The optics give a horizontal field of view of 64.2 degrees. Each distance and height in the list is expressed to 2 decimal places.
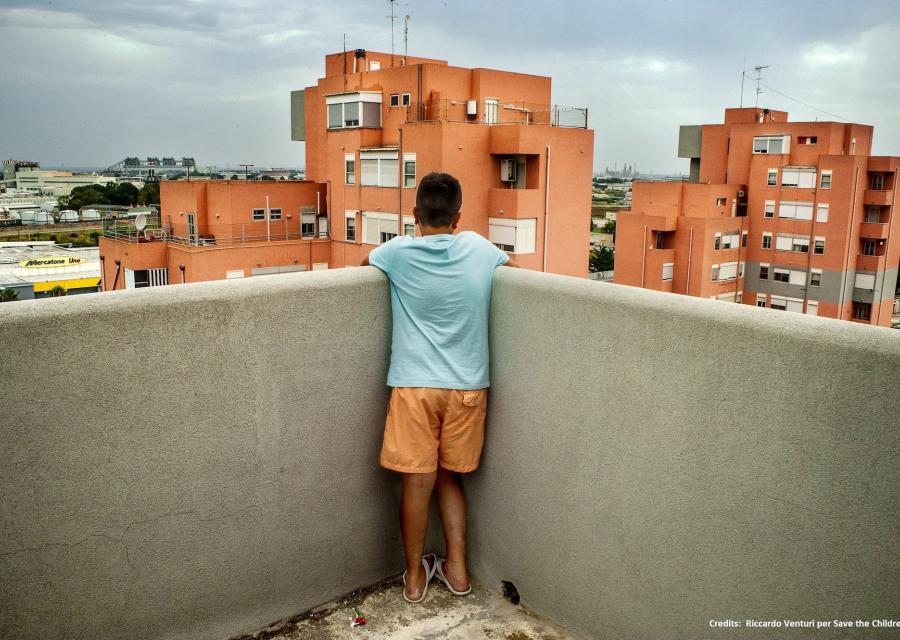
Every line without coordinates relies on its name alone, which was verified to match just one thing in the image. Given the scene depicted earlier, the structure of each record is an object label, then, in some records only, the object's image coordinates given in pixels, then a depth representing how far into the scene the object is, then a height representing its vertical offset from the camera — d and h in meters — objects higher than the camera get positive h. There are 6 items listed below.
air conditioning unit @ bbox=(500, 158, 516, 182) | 25.38 +1.01
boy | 2.97 -0.64
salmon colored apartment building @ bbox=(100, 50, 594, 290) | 25.00 +0.21
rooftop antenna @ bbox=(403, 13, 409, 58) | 31.77 +7.24
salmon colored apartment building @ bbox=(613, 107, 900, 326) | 37.69 -1.32
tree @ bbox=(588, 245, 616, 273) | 60.50 -5.13
